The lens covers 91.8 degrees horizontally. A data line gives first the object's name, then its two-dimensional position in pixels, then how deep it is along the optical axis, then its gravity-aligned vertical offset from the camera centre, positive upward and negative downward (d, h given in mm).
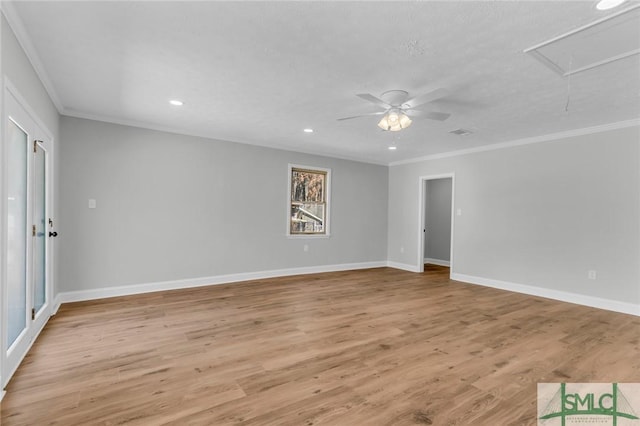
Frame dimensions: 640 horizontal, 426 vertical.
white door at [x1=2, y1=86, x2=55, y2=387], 2268 -263
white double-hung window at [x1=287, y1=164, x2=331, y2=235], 6199 +143
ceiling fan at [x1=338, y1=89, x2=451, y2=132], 3123 +1092
